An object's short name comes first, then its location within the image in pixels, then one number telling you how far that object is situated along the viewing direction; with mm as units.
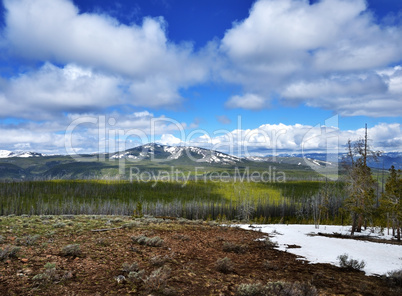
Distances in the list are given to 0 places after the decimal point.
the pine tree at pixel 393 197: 26455
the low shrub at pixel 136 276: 7715
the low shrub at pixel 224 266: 9656
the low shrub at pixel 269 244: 16225
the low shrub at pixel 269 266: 10711
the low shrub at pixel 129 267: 8445
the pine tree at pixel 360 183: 29969
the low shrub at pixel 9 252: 8474
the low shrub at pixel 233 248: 13930
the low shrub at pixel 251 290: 6786
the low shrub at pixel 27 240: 10945
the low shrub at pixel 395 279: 9105
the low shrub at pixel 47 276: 7043
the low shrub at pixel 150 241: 12852
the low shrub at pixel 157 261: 9414
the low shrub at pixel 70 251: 9680
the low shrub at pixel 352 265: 11641
